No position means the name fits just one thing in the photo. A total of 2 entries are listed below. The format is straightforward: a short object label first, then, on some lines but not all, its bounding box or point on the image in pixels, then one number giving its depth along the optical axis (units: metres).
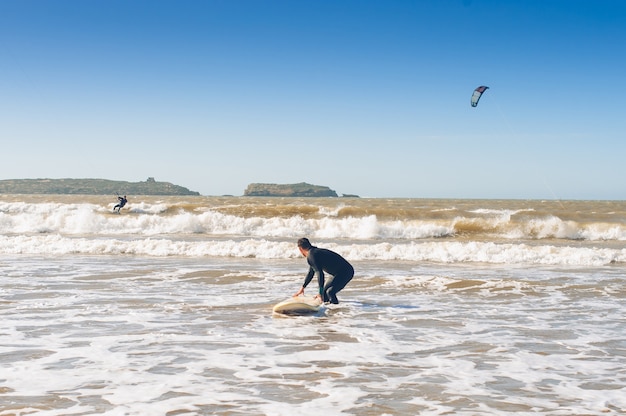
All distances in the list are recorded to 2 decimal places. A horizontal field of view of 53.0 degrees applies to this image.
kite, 24.05
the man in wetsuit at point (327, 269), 11.07
